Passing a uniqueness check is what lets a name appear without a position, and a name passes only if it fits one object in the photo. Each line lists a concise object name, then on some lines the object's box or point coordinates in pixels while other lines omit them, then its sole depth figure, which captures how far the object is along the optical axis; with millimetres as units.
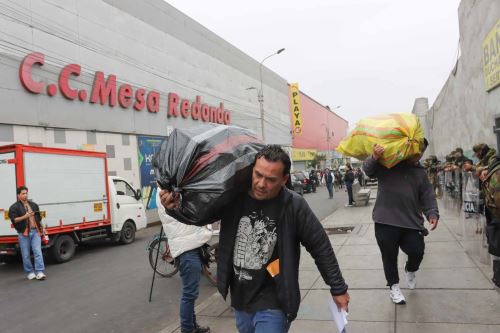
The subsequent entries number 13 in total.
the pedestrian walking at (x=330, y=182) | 23755
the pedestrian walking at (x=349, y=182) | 16984
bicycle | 6456
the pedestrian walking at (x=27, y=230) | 8219
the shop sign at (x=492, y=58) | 7234
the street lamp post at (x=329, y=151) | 64162
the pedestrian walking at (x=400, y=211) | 4488
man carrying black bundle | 2588
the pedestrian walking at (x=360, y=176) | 32238
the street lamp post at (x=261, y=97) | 29730
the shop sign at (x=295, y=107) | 47312
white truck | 9398
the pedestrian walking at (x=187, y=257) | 4228
